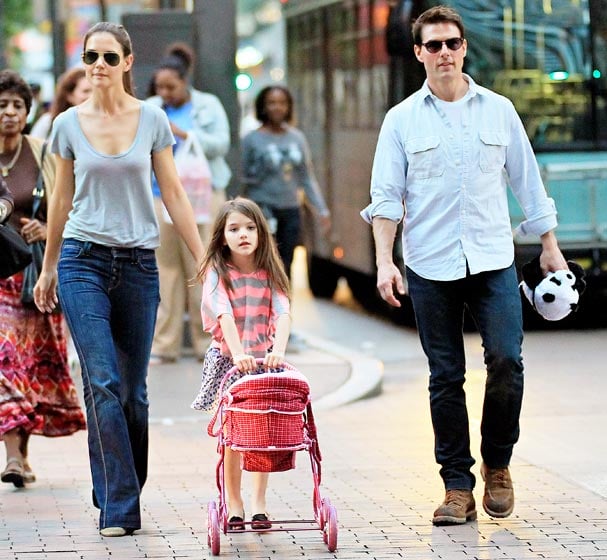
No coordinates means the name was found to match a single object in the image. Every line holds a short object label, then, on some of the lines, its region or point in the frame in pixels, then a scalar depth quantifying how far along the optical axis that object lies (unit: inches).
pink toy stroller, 456.3
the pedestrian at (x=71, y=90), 679.4
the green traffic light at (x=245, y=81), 1393.0
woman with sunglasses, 486.3
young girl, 480.4
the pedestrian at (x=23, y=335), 575.5
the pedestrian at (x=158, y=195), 869.6
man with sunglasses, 488.7
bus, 1071.6
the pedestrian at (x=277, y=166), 985.6
